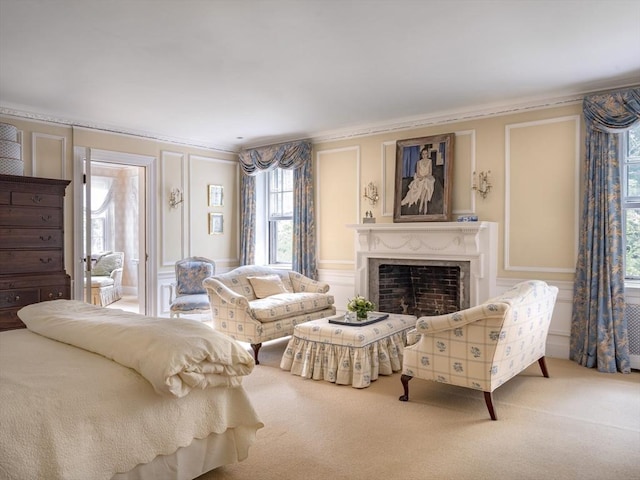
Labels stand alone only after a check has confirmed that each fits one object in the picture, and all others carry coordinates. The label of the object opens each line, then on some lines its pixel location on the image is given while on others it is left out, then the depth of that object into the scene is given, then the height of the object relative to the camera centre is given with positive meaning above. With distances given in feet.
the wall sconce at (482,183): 17.67 +2.15
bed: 5.75 -2.30
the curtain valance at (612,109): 14.37 +4.15
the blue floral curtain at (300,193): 22.25 +2.26
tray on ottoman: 14.58 -2.68
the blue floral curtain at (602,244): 14.62 -0.19
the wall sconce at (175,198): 22.38 +2.01
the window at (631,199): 15.24 +1.31
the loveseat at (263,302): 16.06 -2.38
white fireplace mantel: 16.98 -0.28
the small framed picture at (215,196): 24.16 +2.29
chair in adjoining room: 26.17 -2.27
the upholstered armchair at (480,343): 10.64 -2.58
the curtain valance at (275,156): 22.39 +4.17
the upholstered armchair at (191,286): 19.20 -2.10
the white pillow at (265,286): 18.69 -1.93
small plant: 15.08 -2.25
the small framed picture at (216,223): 24.17 +0.81
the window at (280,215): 24.76 +1.28
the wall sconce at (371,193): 20.58 +2.04
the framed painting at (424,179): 18.49 +2.48
